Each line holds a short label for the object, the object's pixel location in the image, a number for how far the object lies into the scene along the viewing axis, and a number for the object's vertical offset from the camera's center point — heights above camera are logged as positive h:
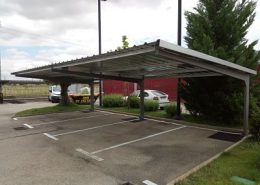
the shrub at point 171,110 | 11.18 -1.10
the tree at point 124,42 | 16.33 +3.25
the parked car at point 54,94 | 25.02 -0.62
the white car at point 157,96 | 14.68 -0.56
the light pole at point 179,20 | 9.97 +2.93
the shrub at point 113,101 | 16.11 -0.92
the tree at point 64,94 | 16.45 -0.42
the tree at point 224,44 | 9.16 +1.74
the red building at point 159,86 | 20.27 +0.15
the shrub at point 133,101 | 14.82 -0.87
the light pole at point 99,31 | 16.19 +4.05
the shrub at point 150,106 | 13.27 -1.06
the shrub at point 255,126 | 6.97 -1.19
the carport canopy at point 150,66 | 5.88 +0.83
